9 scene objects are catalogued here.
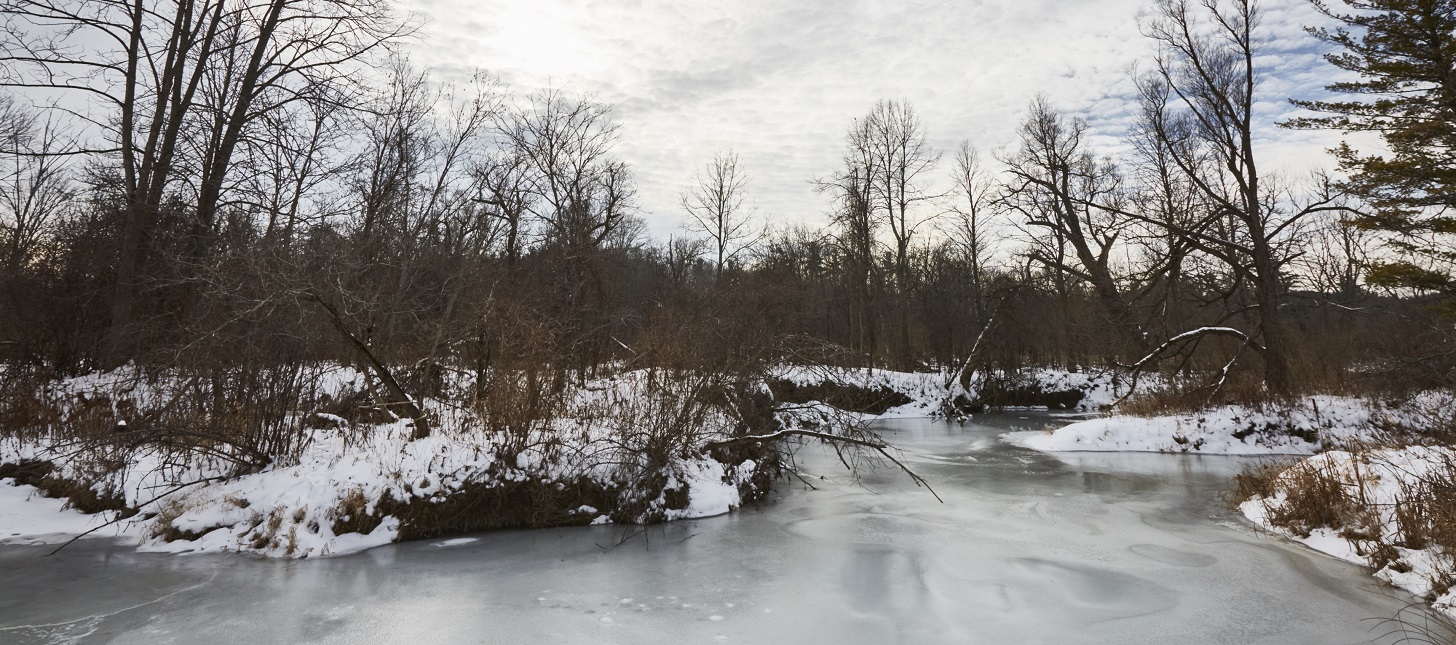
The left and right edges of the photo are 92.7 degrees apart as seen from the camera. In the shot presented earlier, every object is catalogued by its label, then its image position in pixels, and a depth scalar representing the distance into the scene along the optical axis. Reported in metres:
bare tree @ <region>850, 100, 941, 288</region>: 31.25
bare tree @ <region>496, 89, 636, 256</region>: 24.47
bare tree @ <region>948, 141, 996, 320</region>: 33.47
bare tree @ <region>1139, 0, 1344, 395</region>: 16.66
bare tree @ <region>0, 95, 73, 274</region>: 15.64
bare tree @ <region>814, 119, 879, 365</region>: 30.88
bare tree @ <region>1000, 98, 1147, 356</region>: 20.64
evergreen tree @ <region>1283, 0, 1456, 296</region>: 14.08
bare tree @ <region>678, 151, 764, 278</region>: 34.69
